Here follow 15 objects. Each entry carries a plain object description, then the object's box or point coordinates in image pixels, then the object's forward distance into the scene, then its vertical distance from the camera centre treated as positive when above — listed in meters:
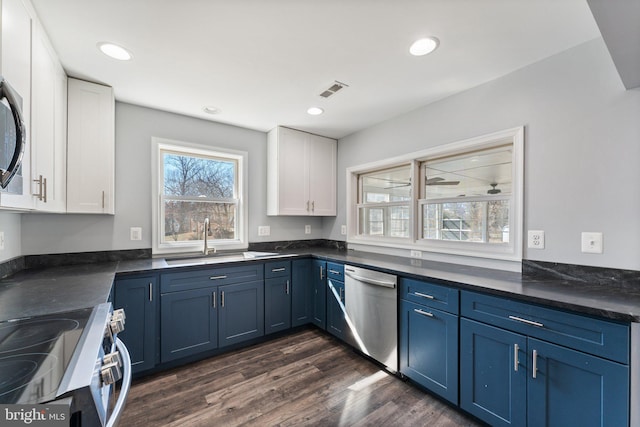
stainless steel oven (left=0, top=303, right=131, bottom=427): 0.61 -0.42
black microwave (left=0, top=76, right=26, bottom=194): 0.99 +0.30
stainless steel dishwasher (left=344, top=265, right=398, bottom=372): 2.12 -0.85
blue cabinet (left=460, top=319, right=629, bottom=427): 1.20 -0.87
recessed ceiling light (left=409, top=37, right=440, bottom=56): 1.64 +1.08
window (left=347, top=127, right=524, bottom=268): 2.05 +0.14
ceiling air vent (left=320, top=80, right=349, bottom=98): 2.20 +1.08
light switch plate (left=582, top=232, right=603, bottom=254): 1.60 -0.17
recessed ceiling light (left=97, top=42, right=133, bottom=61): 1.70 +1.07
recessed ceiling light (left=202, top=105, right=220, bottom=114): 2.63 +1.05
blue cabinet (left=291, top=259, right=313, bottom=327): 2.93 -0.89
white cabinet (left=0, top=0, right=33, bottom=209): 1.16 +0.71
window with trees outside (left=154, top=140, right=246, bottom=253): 2.78 +0.17
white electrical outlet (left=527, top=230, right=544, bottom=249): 1.84 -0.17
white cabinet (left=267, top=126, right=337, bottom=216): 3.22 +0.52
